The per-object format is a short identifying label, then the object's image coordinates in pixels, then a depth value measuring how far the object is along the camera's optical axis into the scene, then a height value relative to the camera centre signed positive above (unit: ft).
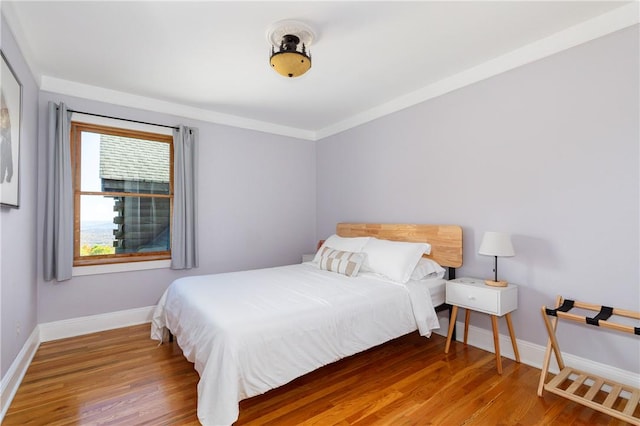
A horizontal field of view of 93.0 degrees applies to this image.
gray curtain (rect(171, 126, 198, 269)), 11.76 +0.37
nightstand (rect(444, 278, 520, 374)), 7.56 -2.27
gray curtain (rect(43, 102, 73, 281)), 9.46 +0.46
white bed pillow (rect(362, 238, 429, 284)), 8.95 -1.38
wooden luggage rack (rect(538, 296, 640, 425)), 5.64 -3.57
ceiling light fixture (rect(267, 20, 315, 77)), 6.84 +3.98
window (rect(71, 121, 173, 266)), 10.48 +0.73
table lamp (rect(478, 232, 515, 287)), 7.64 -0.83
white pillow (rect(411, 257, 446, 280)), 9.17 -1.74
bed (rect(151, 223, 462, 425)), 5.43 -2.22
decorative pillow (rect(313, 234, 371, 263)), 10.77 -1.12
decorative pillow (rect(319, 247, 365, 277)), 9.62 -1.59
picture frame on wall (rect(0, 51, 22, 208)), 5.93 +1.67
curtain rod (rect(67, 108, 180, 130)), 10.17 +3.40
